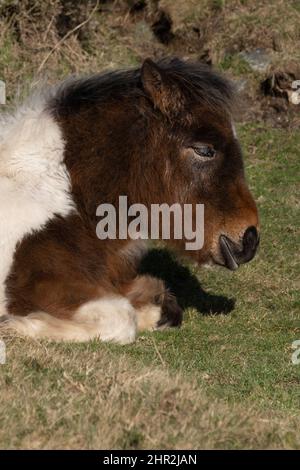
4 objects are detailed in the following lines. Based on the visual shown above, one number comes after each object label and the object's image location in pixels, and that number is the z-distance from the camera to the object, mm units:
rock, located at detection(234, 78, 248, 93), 11805
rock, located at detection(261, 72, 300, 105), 11648
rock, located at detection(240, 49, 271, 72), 12086
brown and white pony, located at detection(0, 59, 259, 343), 6363
